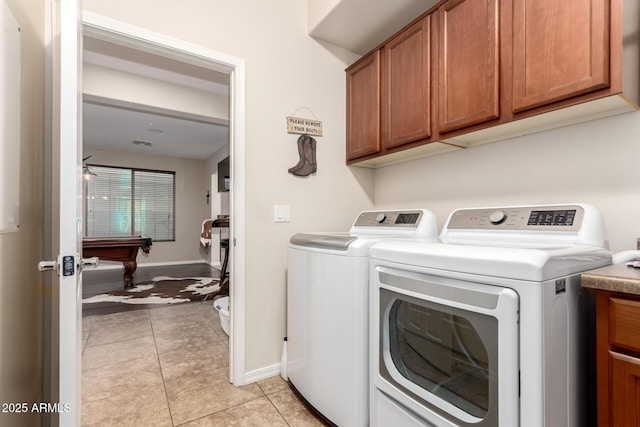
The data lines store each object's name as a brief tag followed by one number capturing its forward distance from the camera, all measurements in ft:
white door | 3.05
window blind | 21.40
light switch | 6.86
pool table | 14.38
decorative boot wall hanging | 7.16
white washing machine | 4.50
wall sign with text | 7.08
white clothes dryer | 2.75
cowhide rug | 12.92
